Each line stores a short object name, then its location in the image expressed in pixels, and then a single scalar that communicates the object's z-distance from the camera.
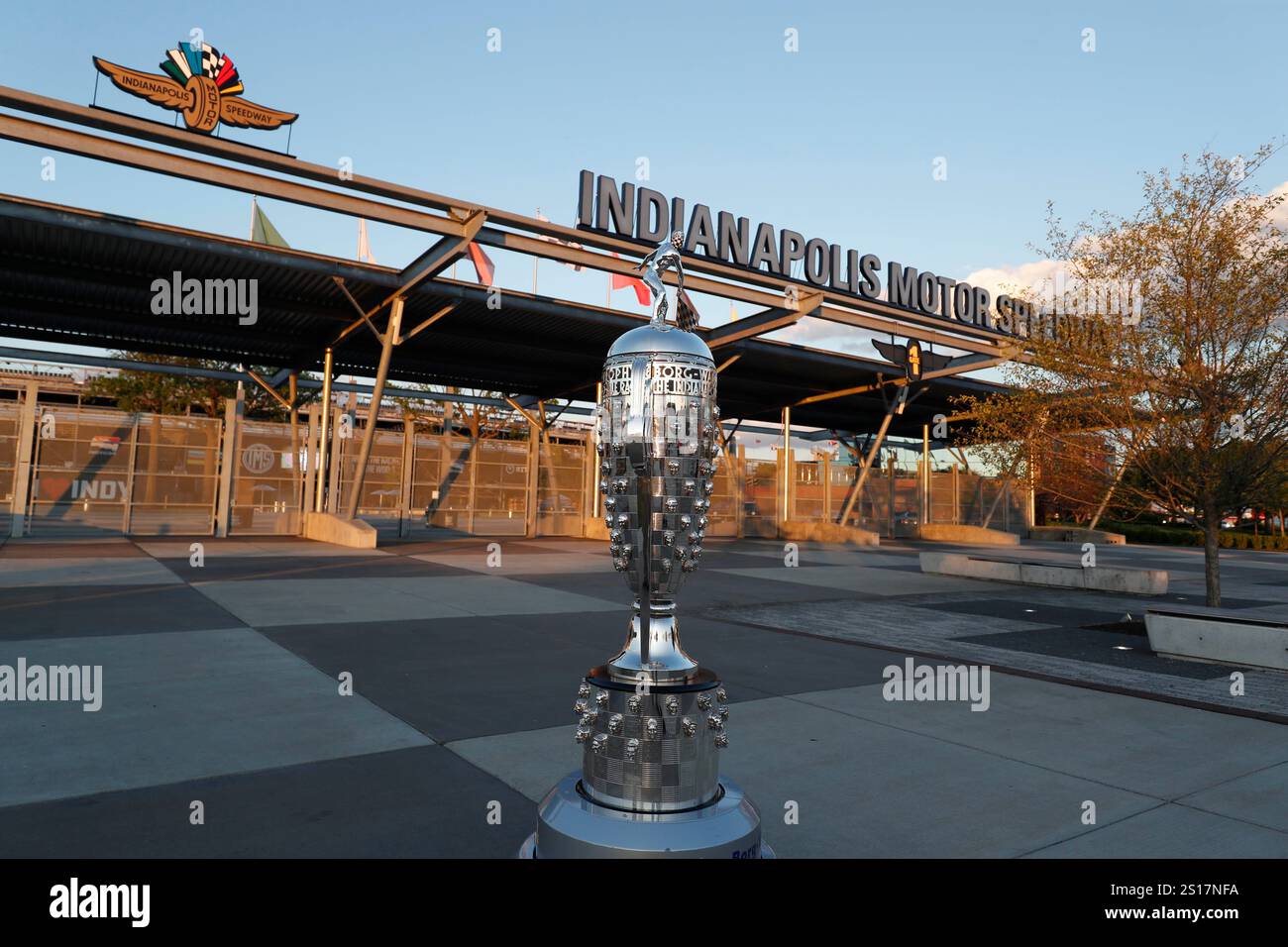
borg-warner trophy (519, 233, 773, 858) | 2.50
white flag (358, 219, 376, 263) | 23.44
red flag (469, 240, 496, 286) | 21.36
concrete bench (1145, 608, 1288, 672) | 7.68
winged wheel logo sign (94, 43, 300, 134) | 13.12
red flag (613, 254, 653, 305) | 22.30
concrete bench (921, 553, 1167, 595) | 14.72
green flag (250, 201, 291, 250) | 23.91
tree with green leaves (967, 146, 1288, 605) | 10.51
